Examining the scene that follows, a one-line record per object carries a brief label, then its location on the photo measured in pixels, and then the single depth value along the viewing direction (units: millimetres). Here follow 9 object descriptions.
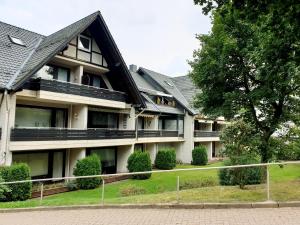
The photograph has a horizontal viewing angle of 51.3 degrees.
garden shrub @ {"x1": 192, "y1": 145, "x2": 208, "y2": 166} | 36156
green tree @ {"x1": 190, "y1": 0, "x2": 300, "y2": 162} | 16109
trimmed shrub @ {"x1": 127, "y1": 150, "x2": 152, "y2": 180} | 25047
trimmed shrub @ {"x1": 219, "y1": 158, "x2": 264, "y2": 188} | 11789
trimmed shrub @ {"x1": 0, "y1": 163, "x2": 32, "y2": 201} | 15891
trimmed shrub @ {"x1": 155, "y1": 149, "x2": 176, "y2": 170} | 30828
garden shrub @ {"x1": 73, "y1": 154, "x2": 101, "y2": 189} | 20625
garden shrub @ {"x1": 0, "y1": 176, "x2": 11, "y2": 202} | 14986
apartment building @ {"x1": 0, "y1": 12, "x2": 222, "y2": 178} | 18547
